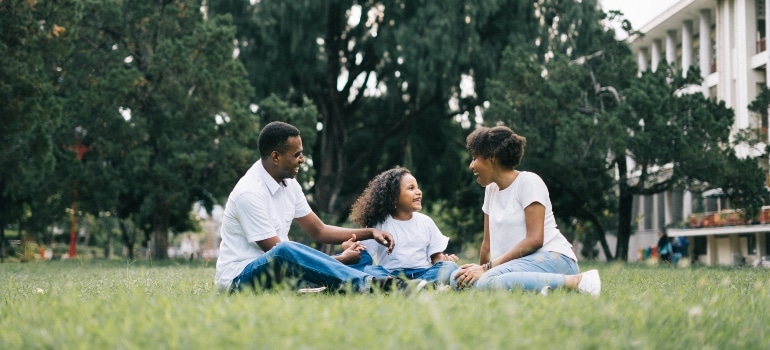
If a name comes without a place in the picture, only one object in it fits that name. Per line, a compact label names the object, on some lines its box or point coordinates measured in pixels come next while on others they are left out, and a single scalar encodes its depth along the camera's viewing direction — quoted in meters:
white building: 40.09
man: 6.53
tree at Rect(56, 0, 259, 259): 25.61
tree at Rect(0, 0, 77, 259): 19.25
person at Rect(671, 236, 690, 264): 37.24
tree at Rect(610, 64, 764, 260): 24.92
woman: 6.59
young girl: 8.04
